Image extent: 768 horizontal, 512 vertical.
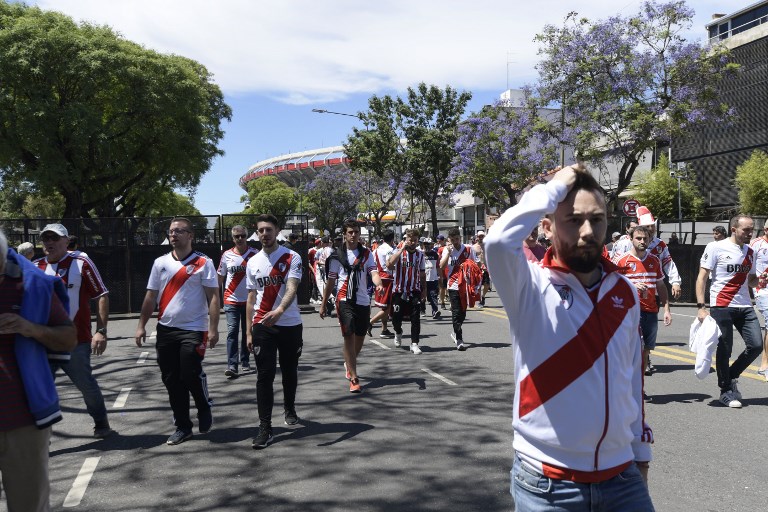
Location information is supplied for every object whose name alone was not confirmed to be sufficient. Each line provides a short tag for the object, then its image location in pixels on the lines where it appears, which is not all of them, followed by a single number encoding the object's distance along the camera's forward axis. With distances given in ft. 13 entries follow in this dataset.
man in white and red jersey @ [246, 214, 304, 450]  20.81
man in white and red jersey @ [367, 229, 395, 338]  38.62
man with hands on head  7.48
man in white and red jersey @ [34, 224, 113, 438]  20.95
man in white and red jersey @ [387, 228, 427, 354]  38.01
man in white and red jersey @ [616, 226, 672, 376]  27.27
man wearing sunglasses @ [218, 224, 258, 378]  31.22
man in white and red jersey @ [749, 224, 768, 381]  28.58
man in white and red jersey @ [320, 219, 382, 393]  27.35
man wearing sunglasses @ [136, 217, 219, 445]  20.94
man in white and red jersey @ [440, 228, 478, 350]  38.17
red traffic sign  71.60
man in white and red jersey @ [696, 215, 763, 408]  24.95
